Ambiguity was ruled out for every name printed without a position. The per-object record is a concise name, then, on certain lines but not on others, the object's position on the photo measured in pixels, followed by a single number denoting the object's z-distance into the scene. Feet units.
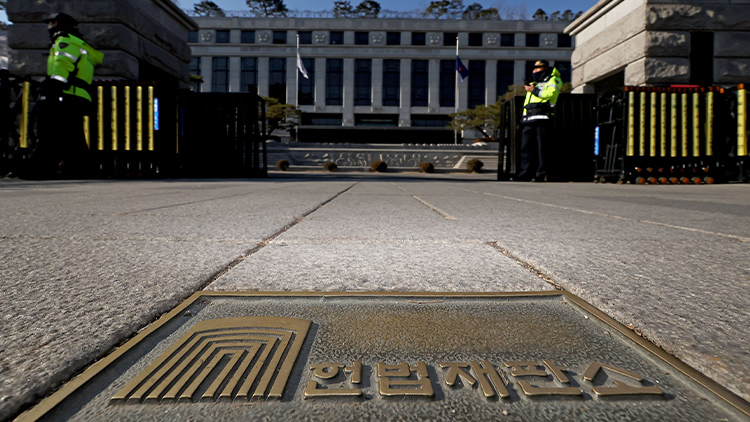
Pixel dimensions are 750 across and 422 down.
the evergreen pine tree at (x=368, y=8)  177.88
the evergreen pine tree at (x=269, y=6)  186.19
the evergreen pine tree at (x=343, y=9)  175.11
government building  161.58
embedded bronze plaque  1.98
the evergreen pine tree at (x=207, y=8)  178.94
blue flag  105.38
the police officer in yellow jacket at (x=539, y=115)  31.50
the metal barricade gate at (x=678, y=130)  33.19
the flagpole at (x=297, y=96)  155.70
